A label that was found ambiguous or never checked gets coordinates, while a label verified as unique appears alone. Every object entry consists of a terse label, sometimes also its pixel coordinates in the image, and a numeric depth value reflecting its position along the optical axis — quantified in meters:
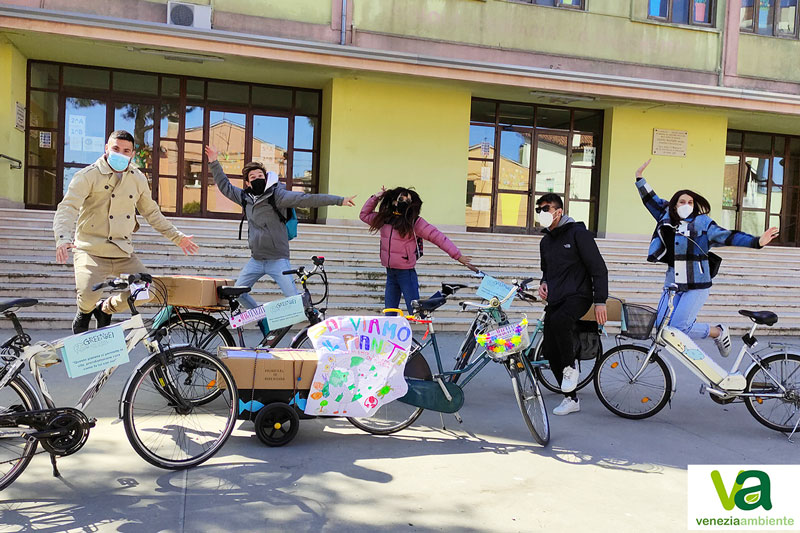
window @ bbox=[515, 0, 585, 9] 13.65
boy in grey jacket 5.65
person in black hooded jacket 5.09
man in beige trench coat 4.54
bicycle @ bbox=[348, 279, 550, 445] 4.45
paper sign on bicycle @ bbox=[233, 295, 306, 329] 4.67
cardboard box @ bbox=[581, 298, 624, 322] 5.27
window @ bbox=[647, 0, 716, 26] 14.20
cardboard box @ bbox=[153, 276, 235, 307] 4.51
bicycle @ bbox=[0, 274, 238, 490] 3.37
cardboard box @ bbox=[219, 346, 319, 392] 4.17
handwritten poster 4.20
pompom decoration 4.46
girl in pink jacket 5.93
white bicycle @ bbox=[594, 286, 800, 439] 4.92
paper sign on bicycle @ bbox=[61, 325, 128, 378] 3.47
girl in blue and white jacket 5.28
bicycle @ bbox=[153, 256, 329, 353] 4.79
